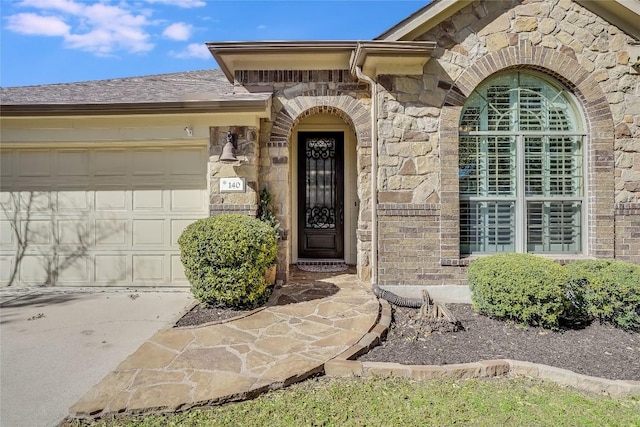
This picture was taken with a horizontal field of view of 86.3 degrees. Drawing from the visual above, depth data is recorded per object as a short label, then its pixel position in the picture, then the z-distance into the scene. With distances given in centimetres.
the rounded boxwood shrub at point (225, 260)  445
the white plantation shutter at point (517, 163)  536
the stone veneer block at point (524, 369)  323
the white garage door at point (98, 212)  581
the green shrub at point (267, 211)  564
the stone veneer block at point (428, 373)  312
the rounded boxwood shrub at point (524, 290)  399
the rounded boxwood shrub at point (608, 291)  410
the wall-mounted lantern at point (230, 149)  525
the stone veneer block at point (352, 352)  331
